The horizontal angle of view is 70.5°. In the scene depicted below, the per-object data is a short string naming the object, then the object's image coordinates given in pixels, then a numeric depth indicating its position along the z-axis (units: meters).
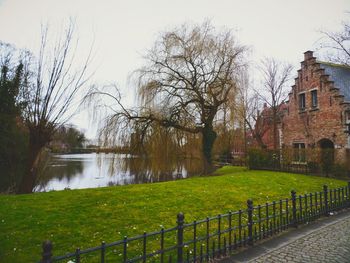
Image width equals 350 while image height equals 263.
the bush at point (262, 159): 19.73
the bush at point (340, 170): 16.28
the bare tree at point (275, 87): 31.14
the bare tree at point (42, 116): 11.61
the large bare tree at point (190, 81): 16.56
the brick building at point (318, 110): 18.28
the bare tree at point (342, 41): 18.32
